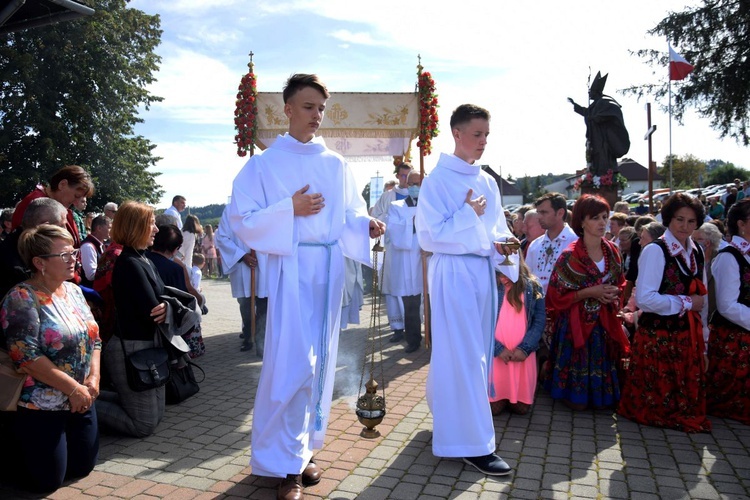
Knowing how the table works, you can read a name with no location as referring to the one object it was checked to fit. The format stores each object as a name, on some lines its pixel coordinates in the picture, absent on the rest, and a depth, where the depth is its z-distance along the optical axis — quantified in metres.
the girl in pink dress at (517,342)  5.34
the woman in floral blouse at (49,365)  3.75
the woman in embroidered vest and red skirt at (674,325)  4.98
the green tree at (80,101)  22.72
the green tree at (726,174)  58.81
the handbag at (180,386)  5.64
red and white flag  17.94
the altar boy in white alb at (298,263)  3.63
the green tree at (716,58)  20.42
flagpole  22.20
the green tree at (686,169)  68.00
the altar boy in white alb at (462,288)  4.12
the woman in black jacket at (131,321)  4.80
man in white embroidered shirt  6.15
